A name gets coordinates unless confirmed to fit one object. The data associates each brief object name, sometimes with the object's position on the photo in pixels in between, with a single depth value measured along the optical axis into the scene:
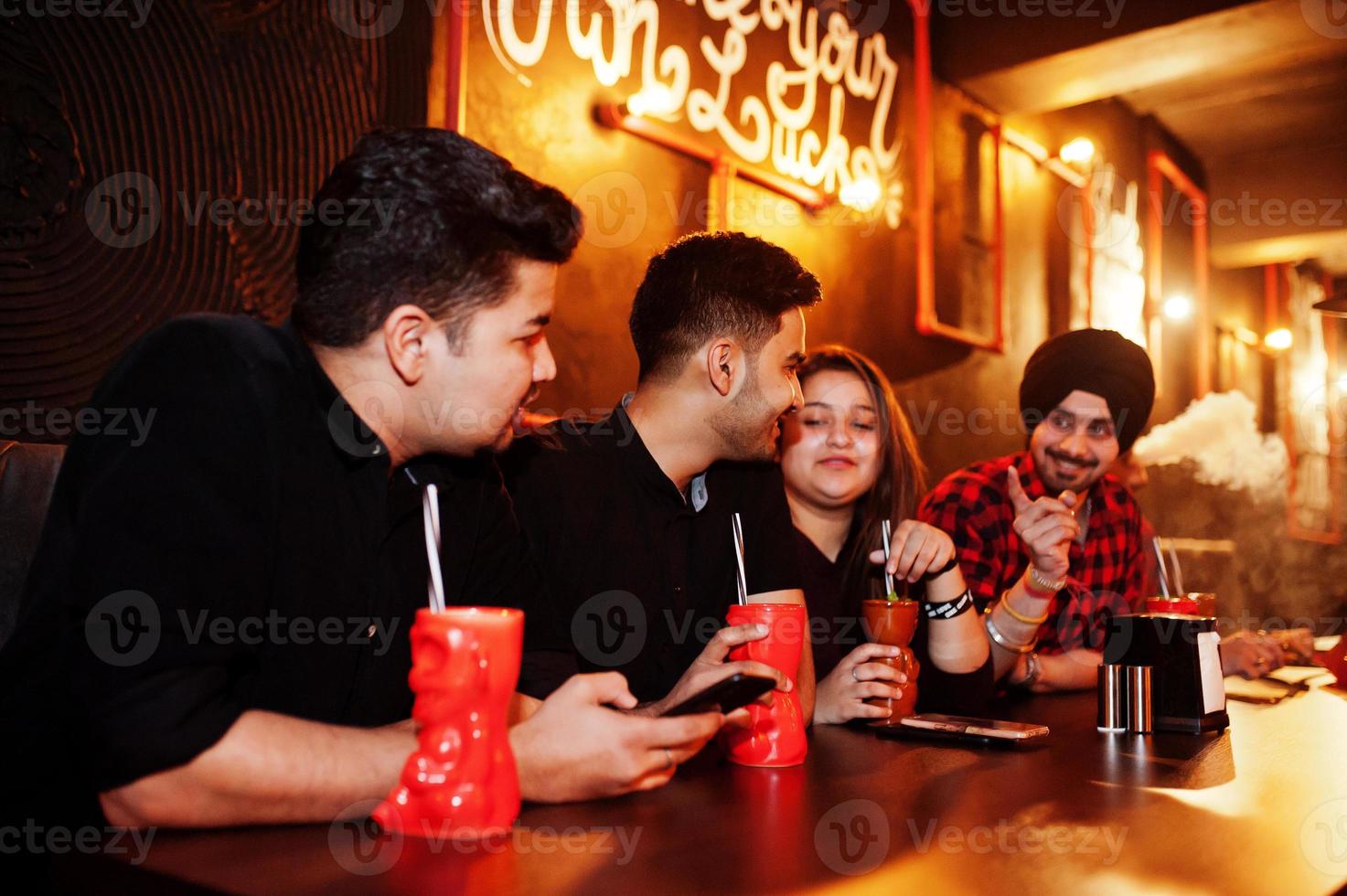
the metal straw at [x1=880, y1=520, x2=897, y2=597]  1.71
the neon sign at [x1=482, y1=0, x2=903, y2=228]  2.79
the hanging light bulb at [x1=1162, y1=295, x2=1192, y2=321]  7.02
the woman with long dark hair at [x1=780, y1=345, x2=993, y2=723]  1.84
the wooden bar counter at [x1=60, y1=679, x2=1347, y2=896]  0.82
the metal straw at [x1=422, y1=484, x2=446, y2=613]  0.94
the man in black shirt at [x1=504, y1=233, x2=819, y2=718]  1.65
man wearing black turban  2.49
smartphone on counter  1.39
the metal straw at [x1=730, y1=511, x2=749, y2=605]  1.36
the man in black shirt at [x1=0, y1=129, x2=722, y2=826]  0.92
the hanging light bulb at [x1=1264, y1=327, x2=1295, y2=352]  8.77
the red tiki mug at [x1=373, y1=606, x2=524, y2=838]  0.89
